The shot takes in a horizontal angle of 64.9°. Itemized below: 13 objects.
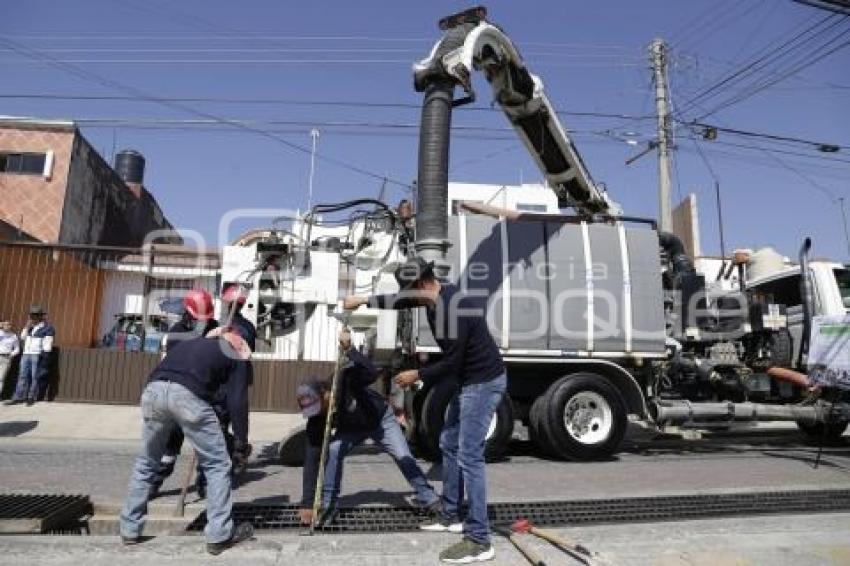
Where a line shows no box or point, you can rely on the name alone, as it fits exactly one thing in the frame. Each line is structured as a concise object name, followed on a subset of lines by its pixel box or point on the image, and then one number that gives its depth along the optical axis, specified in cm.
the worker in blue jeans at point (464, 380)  425
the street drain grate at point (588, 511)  502
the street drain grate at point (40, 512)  449
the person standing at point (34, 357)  1197
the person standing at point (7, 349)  1184
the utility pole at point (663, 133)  1823
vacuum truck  783
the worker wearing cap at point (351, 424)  509
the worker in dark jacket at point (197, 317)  502
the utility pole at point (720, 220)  1145
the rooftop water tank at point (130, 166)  3478
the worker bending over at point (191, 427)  425
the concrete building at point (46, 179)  2275
